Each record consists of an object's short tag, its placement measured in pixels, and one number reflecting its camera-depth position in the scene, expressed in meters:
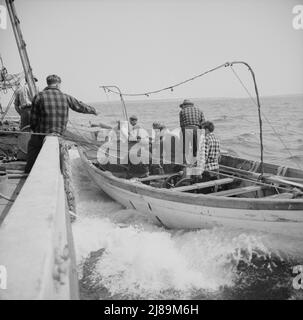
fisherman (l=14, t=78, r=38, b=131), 8.41
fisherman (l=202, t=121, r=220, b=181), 7.08
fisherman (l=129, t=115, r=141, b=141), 9.20
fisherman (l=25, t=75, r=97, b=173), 5.64
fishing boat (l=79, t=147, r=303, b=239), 5.02
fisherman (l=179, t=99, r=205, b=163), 8.20
